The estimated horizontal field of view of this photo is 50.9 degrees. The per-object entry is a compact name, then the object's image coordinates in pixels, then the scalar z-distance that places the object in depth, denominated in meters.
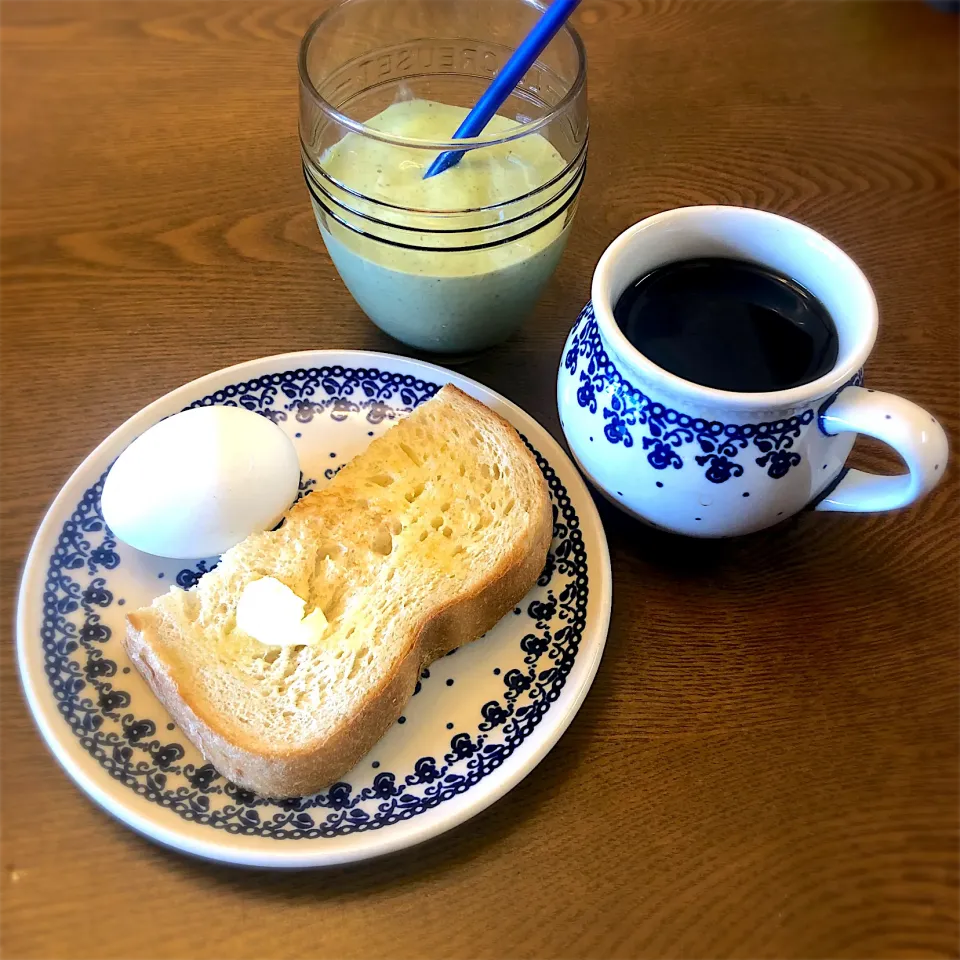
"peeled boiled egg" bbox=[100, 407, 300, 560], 0.28
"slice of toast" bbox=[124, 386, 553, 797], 0.26
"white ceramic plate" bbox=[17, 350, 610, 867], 0.25
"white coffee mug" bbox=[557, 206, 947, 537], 0.25
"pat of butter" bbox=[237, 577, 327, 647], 0.28
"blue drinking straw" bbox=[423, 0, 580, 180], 0.28
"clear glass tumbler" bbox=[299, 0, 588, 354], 0.31
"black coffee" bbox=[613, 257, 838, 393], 0.27
